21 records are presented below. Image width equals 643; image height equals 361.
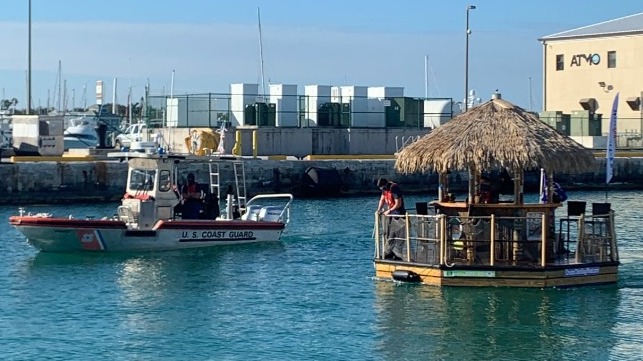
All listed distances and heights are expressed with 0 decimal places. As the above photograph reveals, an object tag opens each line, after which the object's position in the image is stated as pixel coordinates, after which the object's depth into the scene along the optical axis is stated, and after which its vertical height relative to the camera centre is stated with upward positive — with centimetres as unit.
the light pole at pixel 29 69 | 6059 +491
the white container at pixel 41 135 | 5562 +167
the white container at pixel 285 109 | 6222 +327
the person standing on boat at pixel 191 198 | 3203 -59
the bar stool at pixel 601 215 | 2480 -73
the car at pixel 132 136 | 6003 +197
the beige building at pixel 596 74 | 7238 +620
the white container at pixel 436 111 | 6538 +337
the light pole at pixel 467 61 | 6115 +560
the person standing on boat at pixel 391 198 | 2591 -45
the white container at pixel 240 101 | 6172 +363
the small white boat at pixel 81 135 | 8594 +272
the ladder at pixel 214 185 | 3280 -27
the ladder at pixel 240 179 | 4981 -17
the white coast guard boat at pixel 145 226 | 3022 -126
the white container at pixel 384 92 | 6581 +436
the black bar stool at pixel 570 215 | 2494 -75
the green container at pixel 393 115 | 6425 +309
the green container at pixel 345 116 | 6319 +297
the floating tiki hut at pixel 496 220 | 2397 -84
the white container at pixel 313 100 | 6306 +378
